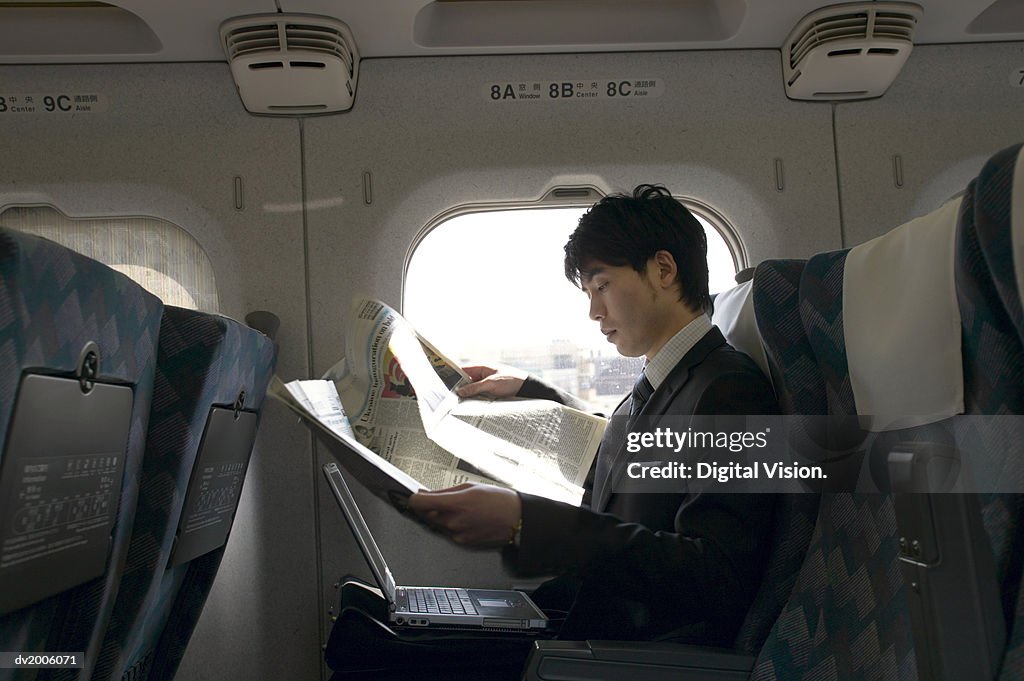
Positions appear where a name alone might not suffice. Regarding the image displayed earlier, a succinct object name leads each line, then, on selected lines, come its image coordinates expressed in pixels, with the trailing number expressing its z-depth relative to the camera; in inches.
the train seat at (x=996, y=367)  34.3
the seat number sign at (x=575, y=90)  108.0
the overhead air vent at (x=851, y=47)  100.2
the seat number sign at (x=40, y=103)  104.6
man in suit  55.5
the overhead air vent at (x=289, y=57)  96.4
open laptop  72.0
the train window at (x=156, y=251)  106.4
